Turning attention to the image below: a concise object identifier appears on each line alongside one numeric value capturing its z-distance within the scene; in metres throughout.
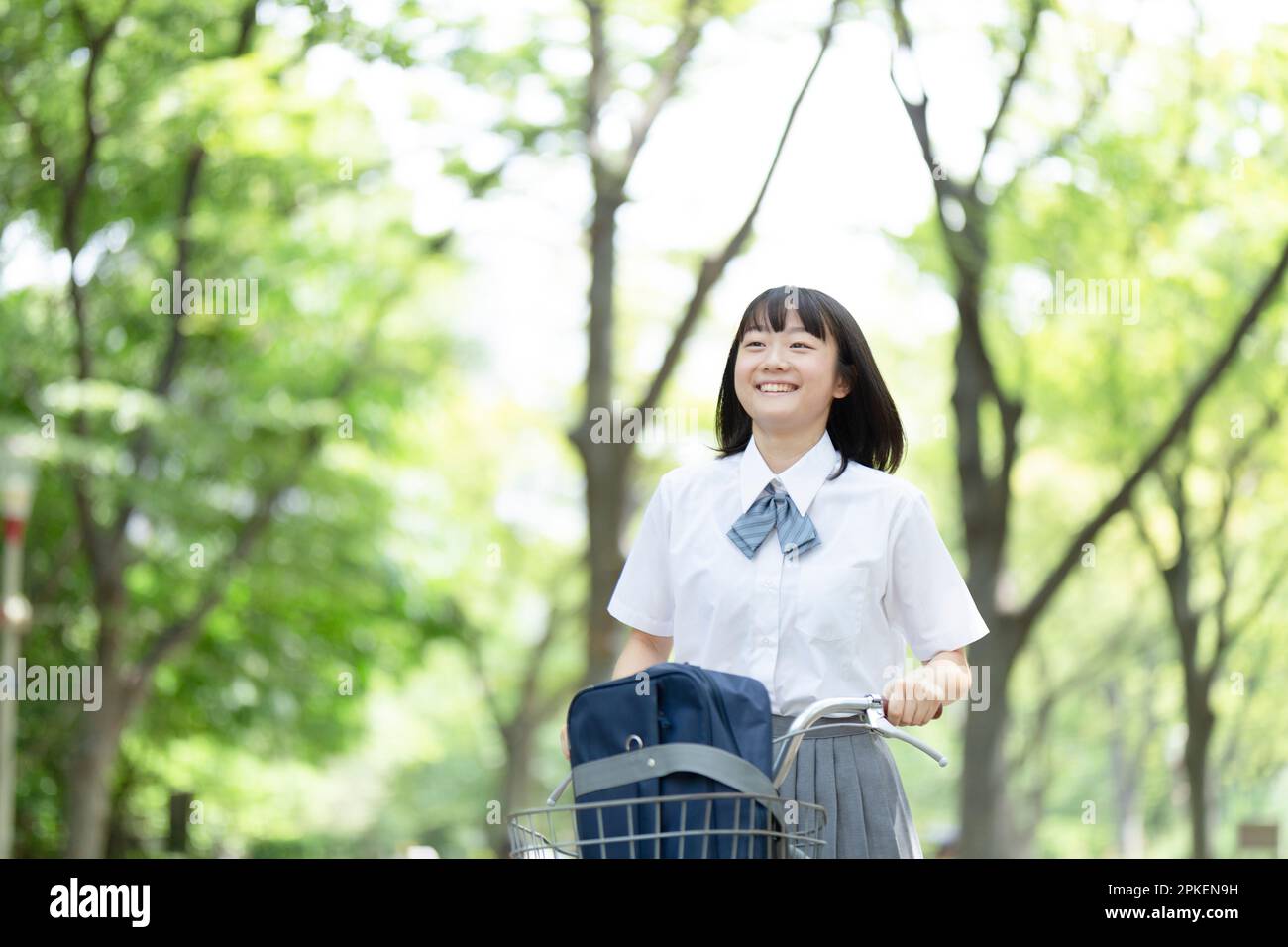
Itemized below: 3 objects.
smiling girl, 5.59
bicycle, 4.77
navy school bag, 4.86
